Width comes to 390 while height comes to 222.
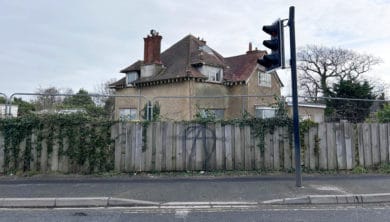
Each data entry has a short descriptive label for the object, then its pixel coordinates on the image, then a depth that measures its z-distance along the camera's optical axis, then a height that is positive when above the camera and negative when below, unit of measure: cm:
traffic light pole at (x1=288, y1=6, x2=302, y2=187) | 661 +117
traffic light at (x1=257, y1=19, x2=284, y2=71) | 659 +209
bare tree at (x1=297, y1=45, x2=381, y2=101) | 4503 +1105
